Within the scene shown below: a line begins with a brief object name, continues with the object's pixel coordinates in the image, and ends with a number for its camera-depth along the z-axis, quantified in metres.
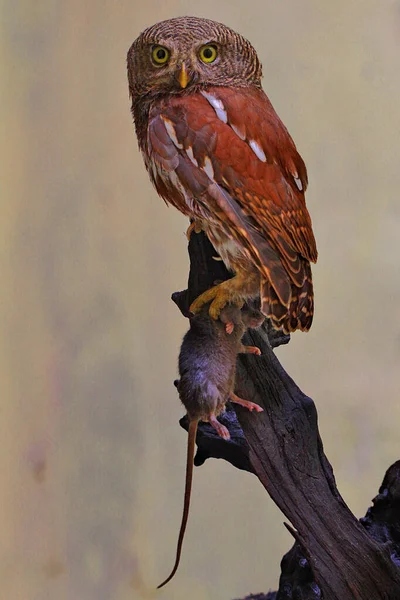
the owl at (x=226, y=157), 6.12
